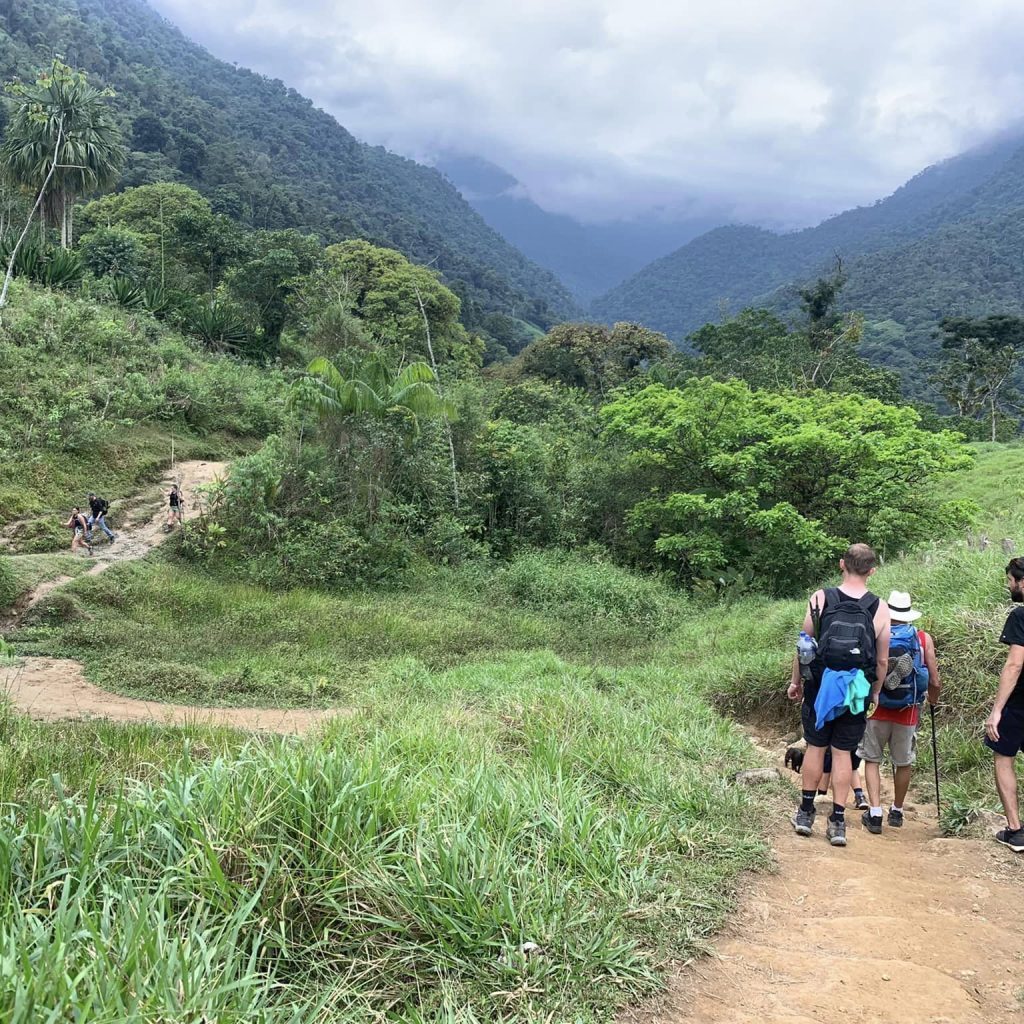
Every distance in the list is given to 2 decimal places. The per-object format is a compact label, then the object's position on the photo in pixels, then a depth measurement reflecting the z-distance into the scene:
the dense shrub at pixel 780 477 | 13.39
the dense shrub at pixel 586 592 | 12.98
